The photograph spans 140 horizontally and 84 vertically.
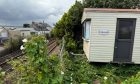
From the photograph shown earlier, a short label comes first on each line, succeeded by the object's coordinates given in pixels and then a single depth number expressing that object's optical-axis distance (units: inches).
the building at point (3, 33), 844.3
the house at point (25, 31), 977.6
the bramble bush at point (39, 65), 49.2
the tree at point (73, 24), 277.5
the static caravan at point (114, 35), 168.3
